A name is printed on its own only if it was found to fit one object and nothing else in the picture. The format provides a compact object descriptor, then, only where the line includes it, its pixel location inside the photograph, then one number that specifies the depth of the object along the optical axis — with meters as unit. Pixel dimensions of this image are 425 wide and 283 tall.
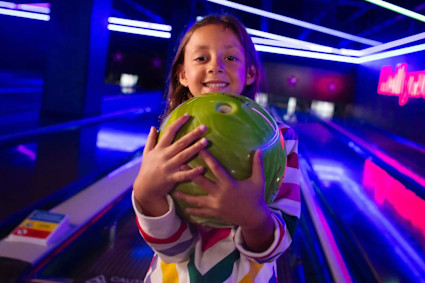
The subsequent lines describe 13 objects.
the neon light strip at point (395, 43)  6.93
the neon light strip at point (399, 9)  5.00
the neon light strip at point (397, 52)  6.74
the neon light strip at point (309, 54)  13.00
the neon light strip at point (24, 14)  10.98
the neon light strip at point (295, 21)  6.89
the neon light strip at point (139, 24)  11.54
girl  0.62
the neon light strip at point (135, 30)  11.71
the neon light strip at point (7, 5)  11.19
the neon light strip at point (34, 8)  11.17
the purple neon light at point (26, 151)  3.76
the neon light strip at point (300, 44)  11.96
